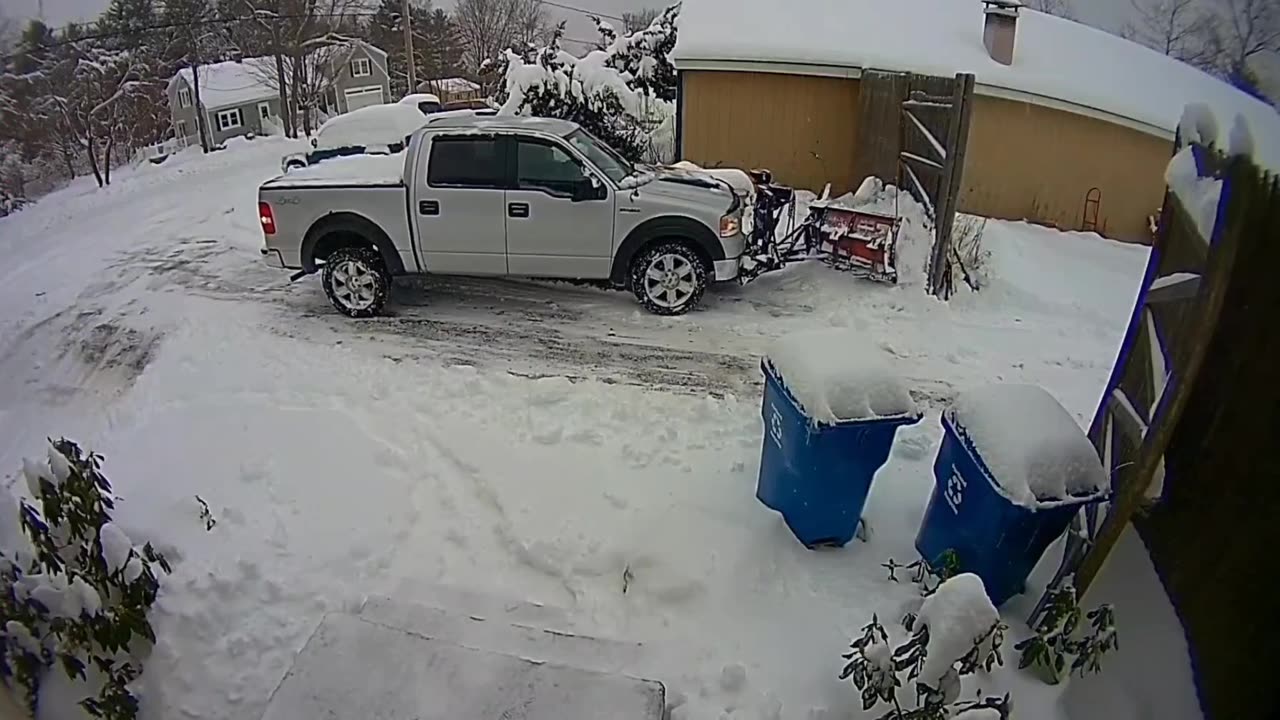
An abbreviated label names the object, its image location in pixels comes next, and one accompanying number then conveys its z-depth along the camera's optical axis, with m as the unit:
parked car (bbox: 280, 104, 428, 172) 6.75
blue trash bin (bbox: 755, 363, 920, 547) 2.38
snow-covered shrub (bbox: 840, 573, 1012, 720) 1.75
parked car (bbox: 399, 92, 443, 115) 7.71
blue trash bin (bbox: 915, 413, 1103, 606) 2.11
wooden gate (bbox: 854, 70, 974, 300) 4.61
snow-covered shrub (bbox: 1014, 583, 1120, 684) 1.92
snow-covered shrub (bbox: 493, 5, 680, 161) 7.99
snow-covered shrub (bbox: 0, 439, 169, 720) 2.25
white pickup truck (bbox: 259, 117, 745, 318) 4.78
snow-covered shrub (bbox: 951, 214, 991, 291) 4.16
